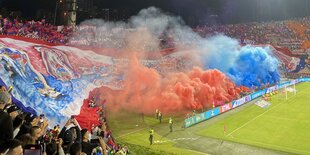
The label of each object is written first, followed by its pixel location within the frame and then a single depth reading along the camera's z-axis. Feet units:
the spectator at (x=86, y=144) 20.74
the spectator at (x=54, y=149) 18.01
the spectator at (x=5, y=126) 15.81
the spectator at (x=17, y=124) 18.66
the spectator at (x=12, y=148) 13.69
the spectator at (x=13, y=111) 20.05
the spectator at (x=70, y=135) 20.91
